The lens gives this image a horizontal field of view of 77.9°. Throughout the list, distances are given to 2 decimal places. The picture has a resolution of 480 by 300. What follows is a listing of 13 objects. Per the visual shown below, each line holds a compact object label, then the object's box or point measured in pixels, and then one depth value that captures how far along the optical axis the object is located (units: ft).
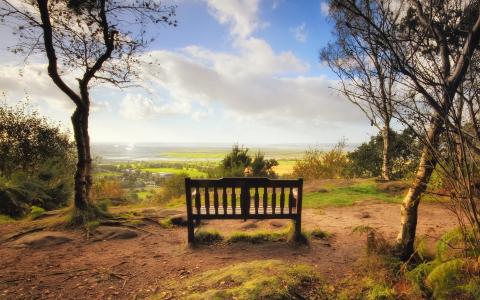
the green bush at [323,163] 85.97
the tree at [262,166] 70.08
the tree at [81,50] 22.48
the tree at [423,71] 8.84
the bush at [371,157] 69.56
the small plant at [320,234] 20.81
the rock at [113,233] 20.99
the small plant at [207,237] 19.72
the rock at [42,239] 18.78
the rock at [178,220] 25.63
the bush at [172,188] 89.96
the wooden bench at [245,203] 18.66
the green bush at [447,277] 9.38
